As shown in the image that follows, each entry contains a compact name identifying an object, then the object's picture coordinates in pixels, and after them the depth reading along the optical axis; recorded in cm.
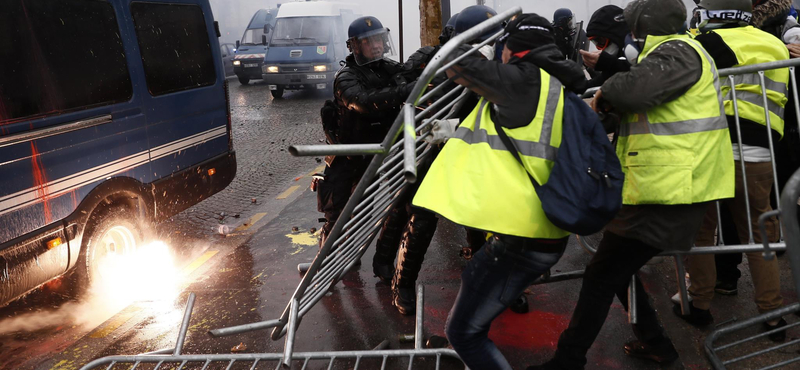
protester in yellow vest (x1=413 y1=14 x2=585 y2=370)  235
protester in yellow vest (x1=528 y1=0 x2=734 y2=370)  271
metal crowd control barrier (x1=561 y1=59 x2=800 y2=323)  314
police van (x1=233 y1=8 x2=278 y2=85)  1927
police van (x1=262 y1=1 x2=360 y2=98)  1636
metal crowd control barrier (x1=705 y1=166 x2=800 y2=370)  183
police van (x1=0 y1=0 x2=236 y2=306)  398
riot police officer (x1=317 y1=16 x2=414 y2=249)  418
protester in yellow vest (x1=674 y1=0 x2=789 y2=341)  338
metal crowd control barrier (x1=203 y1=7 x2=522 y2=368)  222
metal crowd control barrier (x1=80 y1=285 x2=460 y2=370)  328
